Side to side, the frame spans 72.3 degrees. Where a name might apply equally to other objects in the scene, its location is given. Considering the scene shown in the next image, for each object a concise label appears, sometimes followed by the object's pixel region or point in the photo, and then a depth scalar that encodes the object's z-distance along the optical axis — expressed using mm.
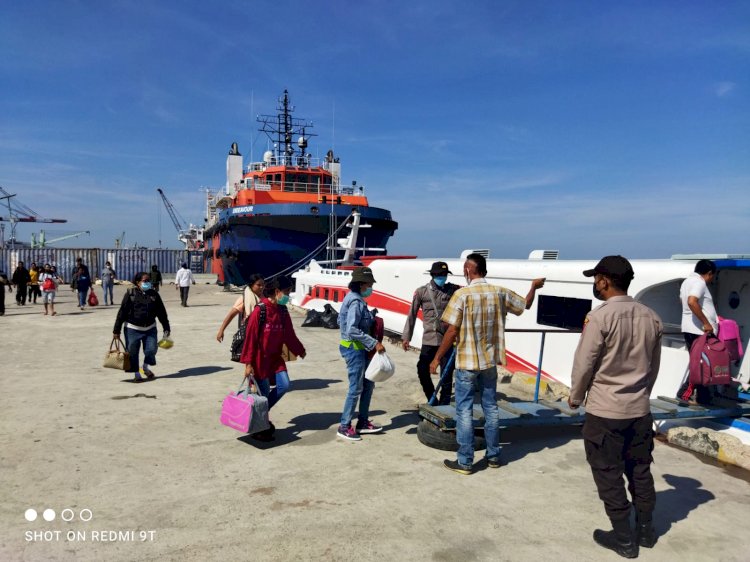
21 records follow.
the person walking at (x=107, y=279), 19453
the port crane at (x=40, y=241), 126500
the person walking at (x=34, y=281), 20125
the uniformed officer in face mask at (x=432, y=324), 6182
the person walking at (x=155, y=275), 18231
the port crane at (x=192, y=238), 48222
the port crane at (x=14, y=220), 123575
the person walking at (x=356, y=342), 5230
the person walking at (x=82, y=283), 17652
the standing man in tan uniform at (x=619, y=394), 3350
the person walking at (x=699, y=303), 5489
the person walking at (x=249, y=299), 6445
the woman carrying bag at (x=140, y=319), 7934
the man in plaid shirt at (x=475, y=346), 4570
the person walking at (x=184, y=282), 19141
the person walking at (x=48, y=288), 15867
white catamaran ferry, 6414
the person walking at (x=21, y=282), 19000
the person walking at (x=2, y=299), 15715
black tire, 5305
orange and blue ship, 25641
